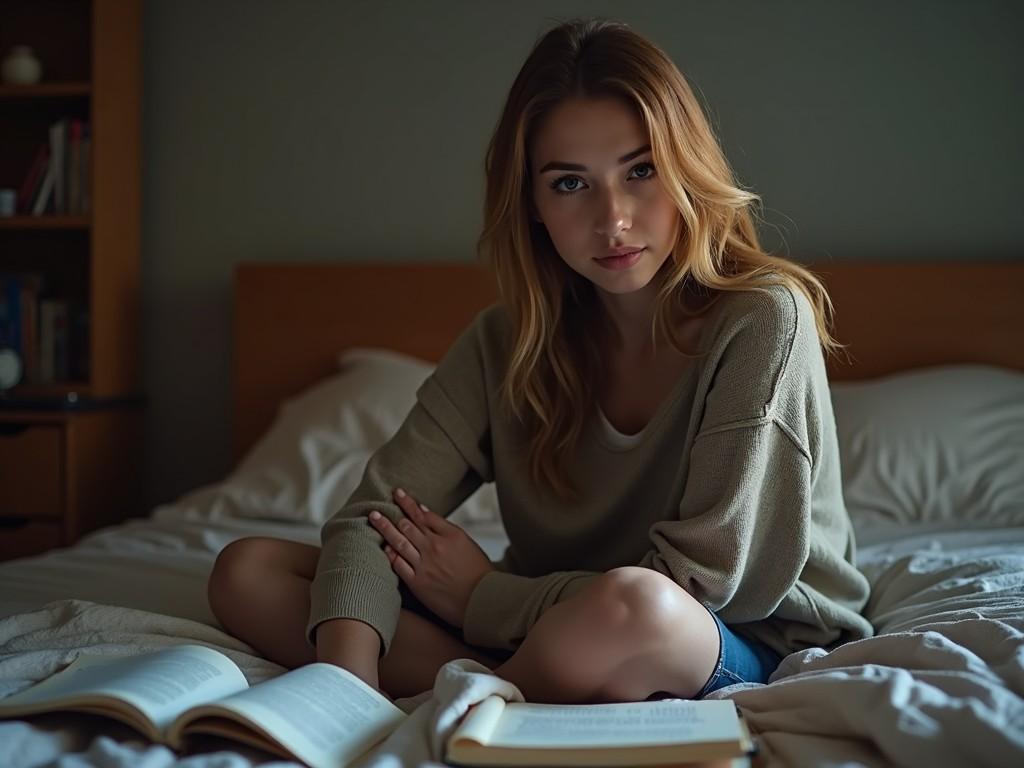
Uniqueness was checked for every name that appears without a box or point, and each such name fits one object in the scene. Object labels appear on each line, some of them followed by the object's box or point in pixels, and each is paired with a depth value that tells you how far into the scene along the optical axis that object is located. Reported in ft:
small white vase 8.51
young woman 3.37
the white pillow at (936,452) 6.12
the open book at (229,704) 2.48
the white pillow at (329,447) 6.65
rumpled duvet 2.32
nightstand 7.80
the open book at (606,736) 2.28
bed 2.52
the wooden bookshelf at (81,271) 7.89
